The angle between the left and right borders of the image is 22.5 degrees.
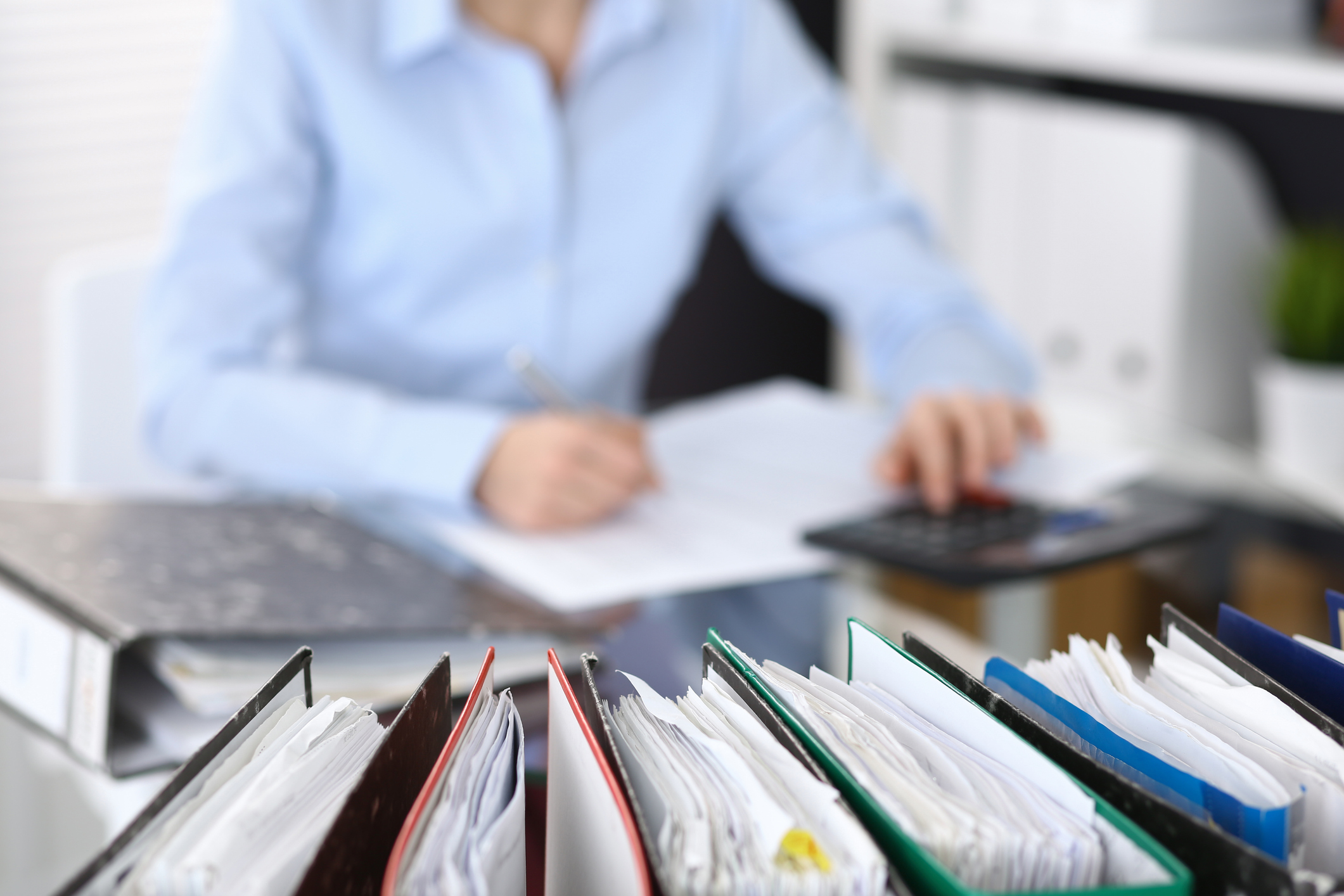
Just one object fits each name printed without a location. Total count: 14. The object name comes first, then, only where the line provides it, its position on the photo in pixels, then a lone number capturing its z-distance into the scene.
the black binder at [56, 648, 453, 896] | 1.13
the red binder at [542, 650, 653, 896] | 1.20
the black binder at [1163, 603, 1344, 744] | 1.34
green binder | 1.10
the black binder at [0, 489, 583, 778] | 1.95
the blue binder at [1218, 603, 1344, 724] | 1.44
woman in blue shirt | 2.33
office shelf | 2.81
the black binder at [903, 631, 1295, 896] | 1.10
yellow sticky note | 1.18
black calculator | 2.15
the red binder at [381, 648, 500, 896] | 1.13
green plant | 2.91
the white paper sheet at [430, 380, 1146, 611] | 2.16
